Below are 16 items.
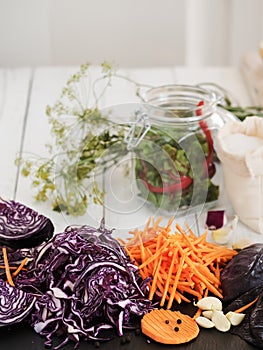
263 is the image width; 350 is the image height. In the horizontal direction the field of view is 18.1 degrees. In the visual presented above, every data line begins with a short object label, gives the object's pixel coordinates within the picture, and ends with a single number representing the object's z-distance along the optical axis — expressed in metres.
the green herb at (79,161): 1.96
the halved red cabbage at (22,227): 1.82
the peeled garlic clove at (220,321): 1.56
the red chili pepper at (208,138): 1.99
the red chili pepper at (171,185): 1.88
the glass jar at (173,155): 1.89
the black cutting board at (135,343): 1.52
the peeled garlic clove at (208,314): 1.60
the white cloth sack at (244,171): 1.90
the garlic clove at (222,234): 1.90
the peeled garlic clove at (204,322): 1.57
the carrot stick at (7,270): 1.66
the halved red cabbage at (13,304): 1.56
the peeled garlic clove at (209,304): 1.62
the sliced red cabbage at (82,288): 1.55
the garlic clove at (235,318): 1.57
